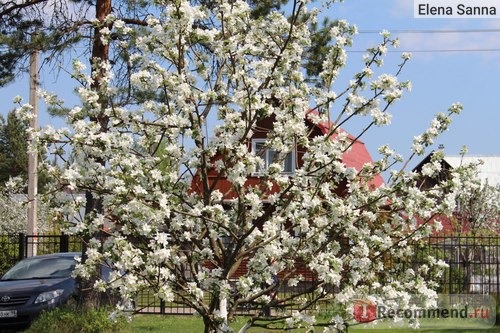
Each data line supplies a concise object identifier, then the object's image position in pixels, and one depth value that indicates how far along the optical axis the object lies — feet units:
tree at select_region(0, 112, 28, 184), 188.44
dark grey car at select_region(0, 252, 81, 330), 45.62
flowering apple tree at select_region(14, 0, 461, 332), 23.29
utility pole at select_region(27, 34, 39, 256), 68.90
